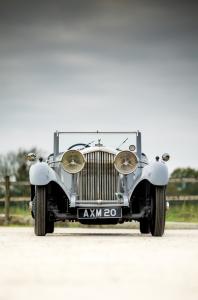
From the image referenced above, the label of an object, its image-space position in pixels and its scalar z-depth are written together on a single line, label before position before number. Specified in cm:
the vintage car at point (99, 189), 1359
